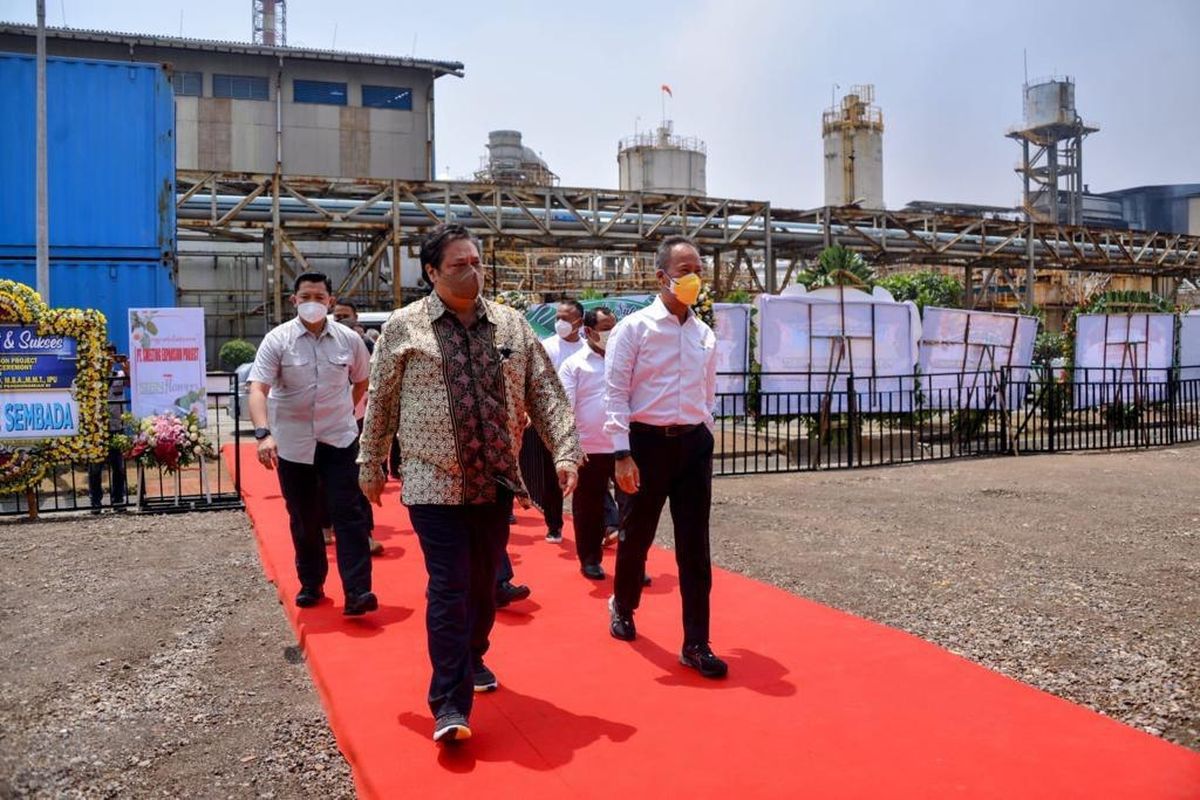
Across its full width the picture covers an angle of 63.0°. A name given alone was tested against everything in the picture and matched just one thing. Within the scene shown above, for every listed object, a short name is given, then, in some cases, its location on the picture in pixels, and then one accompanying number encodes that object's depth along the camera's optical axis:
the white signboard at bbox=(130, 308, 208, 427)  10.67
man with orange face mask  4.29
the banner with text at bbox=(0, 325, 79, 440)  9.22
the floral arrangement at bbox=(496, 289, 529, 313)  16.87
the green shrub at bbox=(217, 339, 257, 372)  28.80
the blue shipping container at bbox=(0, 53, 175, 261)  13.60
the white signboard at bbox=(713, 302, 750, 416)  14.48
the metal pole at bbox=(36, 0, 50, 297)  13.04
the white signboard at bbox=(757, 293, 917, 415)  14.23
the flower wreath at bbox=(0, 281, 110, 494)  9.18
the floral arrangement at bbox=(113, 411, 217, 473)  9.46
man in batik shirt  3.48
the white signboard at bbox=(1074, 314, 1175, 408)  17.39
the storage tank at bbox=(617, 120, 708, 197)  45.62
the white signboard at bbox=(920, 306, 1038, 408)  14.97
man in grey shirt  5.34
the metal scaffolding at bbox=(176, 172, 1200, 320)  23.44
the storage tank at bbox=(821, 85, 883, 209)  49.84
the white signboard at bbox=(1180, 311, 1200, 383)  19.91
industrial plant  24.03
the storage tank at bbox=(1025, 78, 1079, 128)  63.22
